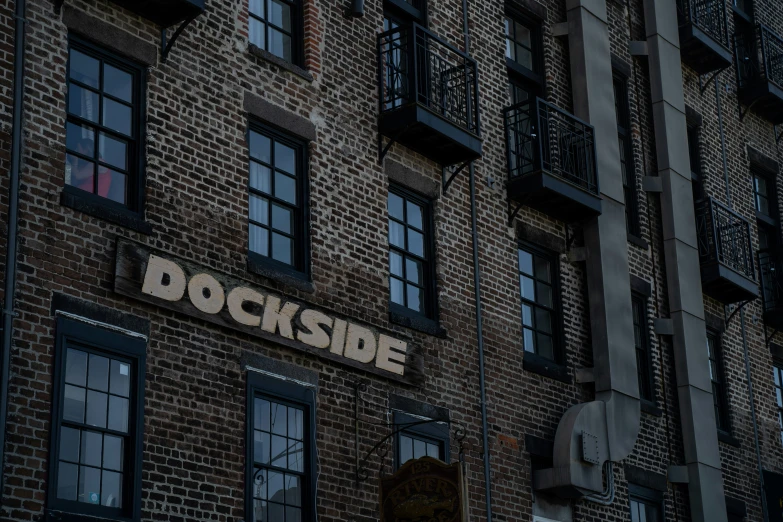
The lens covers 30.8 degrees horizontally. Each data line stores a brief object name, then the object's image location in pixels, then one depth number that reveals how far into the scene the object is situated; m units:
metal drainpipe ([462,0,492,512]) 19.39
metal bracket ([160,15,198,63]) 16.53
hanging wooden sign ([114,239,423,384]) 15.40
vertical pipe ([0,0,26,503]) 13.62
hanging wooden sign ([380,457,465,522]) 15.73
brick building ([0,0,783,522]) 14.79
